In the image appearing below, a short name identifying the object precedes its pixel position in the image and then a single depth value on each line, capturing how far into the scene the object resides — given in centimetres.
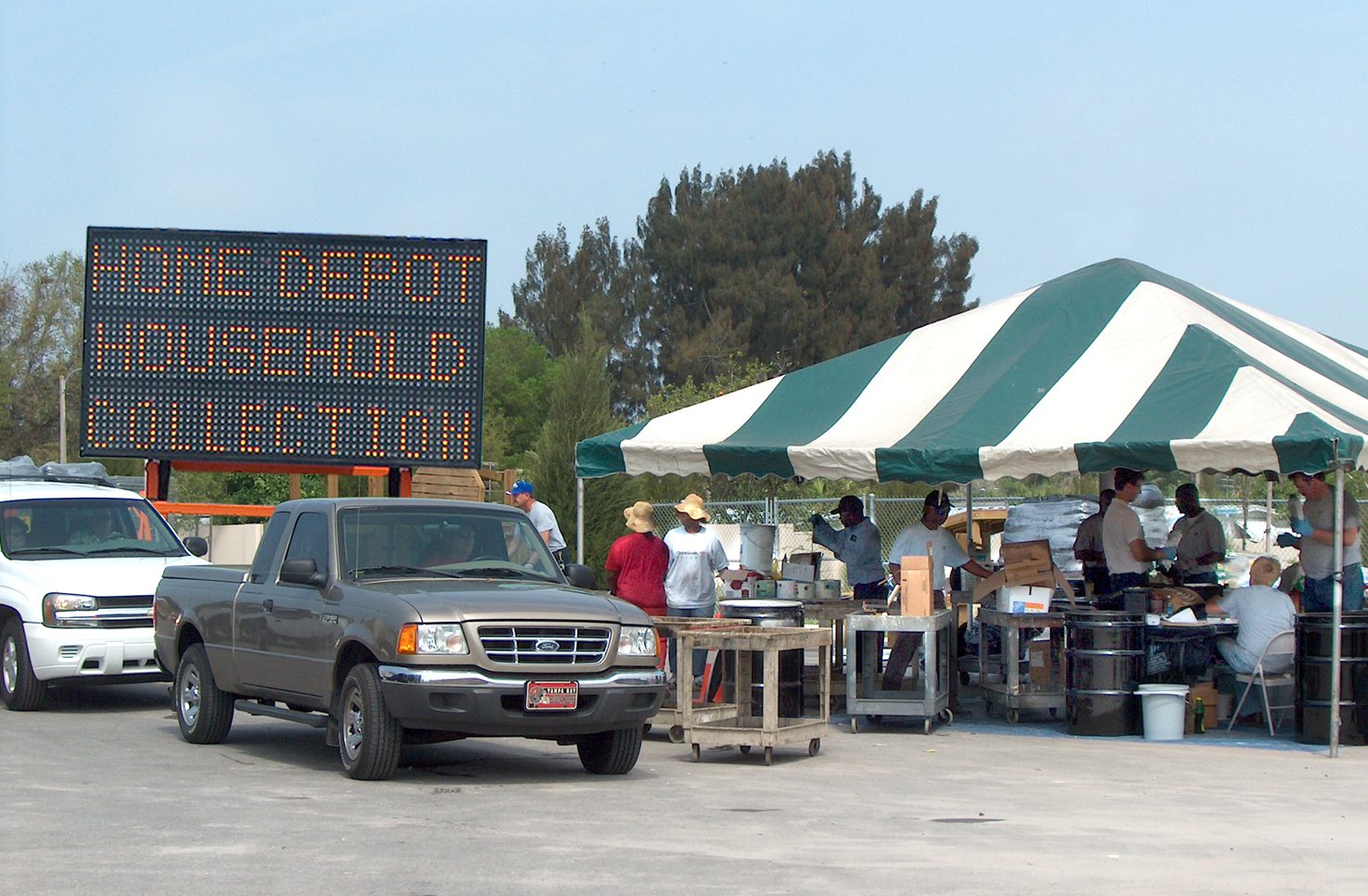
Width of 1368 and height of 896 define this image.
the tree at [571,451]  3853
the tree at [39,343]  6662
